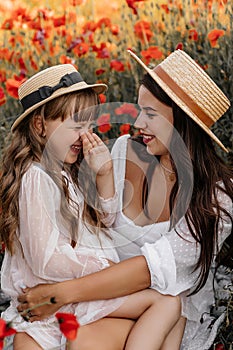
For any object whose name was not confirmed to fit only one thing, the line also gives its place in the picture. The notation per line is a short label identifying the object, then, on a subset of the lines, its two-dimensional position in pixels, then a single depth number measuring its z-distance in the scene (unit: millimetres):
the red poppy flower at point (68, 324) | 2164
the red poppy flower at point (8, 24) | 4413
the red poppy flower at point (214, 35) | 3797
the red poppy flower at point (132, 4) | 4244
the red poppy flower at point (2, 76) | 4652
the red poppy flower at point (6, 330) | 2080
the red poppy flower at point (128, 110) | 3834
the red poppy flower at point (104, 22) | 4381
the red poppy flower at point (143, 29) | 4301
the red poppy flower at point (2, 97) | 3743
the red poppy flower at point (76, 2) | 4465
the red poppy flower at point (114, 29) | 4457
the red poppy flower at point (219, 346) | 3045
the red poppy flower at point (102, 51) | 4242
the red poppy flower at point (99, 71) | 4188
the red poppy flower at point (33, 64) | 4617
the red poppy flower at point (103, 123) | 3844
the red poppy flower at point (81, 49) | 4289
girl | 2818
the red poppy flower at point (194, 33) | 4102
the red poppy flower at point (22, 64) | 4410
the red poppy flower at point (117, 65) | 4094
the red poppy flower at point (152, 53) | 3975
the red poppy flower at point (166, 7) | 4461
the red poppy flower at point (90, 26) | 4383
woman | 2867
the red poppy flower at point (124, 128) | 3893
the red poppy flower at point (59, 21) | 4387
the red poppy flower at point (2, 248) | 3516
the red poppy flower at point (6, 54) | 4489
